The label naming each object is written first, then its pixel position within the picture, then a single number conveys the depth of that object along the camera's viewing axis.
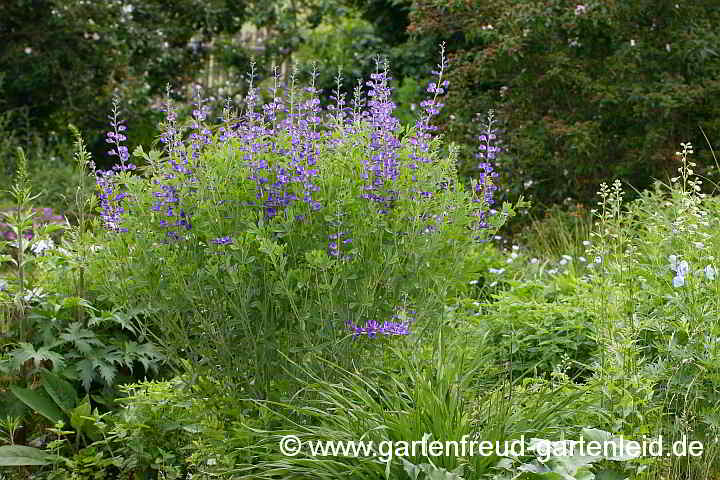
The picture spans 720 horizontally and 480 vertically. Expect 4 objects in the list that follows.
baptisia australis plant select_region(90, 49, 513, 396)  6.45
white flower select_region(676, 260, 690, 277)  7.40
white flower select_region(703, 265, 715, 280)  7.44
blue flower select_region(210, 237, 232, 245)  6.30
